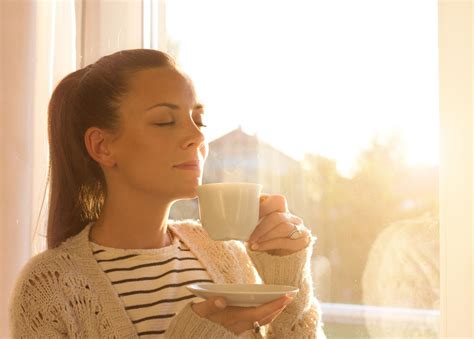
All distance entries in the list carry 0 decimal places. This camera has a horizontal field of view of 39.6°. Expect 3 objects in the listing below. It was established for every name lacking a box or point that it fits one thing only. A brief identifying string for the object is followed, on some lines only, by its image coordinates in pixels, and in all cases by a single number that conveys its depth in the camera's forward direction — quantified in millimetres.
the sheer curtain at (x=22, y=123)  1808
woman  1365
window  1782
